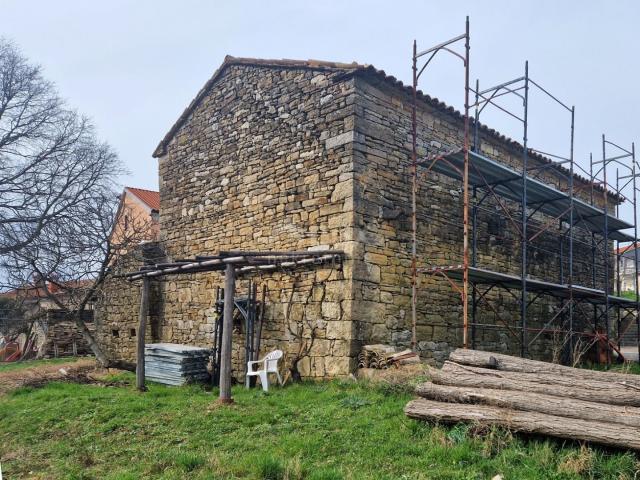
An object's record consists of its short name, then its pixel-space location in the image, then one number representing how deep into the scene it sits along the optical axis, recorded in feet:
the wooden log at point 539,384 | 16.93
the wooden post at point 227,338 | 24.62
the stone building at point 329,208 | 28.37
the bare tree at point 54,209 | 41.47
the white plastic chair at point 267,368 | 28.24
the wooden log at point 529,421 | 15.23
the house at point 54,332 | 66.74
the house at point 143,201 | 70.65
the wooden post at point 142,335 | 30.68
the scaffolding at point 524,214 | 29.89
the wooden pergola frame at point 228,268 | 25.34
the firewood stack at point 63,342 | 68.59
